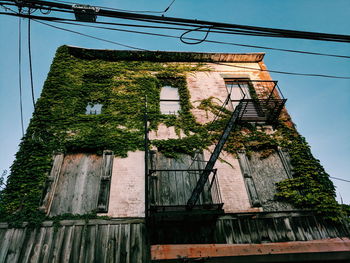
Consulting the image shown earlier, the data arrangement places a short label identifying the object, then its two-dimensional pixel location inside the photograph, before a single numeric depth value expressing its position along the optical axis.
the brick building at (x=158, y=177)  5.88
